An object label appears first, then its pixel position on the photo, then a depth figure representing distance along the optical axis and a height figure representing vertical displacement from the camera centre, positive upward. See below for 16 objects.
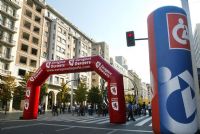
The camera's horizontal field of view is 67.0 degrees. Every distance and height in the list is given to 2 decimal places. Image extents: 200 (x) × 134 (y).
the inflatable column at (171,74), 4.41 +0.56
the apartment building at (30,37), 30.51 +12.31
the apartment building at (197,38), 55.72 +20.15
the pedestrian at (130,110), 13.04 -1.48
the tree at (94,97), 41.94 -0.94
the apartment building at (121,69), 74.09 +13.87
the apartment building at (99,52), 59.74 +17.49
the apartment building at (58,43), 36.55 +13.83
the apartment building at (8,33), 27.60 +11.60
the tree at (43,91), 27.31 +0.61
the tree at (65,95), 33.98 -0.24
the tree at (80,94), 37.72 -0.06
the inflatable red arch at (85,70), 11.23 +1.20
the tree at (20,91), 26.31 +0.65
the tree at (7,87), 22.42 +1.18
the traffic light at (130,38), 8.62 +3.09
